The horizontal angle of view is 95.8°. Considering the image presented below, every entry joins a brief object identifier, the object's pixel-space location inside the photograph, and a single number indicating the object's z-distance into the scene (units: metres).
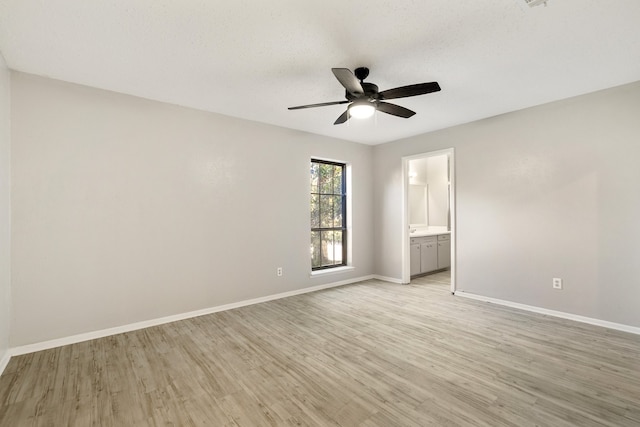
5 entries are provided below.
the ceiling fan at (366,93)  2.30
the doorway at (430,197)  6.96
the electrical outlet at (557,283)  3.49
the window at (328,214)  5.04
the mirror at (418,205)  7.03
